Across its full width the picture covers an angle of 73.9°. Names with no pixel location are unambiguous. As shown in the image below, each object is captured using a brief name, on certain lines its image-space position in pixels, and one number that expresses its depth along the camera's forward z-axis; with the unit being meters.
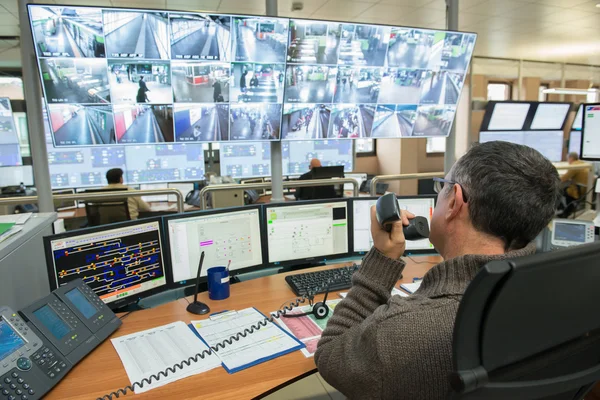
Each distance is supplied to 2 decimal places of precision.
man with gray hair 0.78
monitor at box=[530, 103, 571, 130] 4.11
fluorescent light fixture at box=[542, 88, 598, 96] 6.30
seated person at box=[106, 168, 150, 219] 3.90
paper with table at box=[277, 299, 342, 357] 1.29
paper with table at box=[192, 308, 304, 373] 1.21
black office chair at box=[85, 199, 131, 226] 3.44
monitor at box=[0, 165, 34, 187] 4.66
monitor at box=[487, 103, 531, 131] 3.93
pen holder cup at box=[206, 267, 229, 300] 1.62
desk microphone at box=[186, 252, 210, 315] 1.50
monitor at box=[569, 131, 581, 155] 5.63
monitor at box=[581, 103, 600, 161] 2.25
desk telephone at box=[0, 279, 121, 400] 0.98
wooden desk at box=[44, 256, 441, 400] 1.05
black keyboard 1.69
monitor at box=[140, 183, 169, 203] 4.76
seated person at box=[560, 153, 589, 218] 5.23
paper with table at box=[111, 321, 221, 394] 1.13
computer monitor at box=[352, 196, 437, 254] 2.02
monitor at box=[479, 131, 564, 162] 4.30
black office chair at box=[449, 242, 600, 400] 0.55
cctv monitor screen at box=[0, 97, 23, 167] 4.14
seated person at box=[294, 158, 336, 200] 4.05
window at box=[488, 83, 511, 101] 9.23
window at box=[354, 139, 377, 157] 7.58
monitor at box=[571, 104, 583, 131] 4.30
